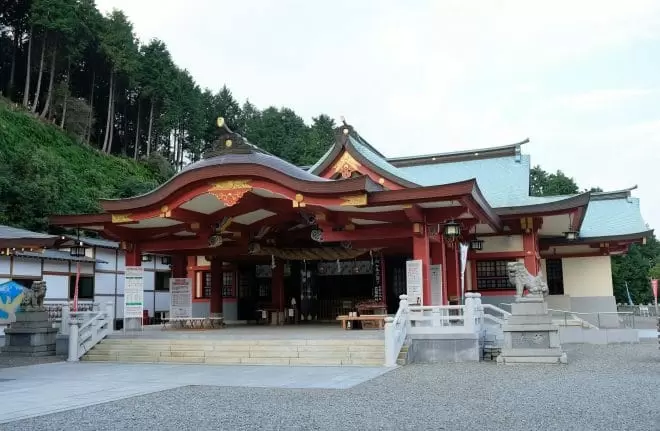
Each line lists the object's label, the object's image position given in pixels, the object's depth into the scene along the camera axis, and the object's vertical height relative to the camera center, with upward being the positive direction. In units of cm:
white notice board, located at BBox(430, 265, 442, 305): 1689 +13
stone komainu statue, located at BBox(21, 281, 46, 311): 1642 -9
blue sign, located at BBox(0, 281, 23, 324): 1944 -9
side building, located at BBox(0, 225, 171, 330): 2173 +88
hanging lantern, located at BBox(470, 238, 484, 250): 1881 +136
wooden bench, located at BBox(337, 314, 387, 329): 1580 -84
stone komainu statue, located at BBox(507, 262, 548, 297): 1288 +8
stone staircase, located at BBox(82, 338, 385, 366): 1311 -144
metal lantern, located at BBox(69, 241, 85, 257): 1703 +130
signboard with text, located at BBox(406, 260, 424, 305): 1455 +14
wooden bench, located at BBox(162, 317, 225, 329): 1922 -102
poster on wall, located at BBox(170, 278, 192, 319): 2059 -20
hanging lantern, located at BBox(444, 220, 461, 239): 1455 +145
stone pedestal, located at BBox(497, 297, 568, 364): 1263 -109
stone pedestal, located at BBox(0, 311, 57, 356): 1595 -112
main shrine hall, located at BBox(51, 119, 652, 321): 1483 +185
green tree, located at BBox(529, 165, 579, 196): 4196 +763
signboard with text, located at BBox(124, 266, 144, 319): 1766 -3
